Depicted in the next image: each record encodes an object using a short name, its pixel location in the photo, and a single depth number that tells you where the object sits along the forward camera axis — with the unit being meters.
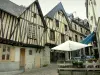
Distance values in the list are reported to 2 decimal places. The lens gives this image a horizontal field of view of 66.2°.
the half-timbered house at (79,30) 14.12
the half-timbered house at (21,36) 7.09
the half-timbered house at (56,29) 10.93
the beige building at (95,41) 7.28
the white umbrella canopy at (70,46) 4.96
